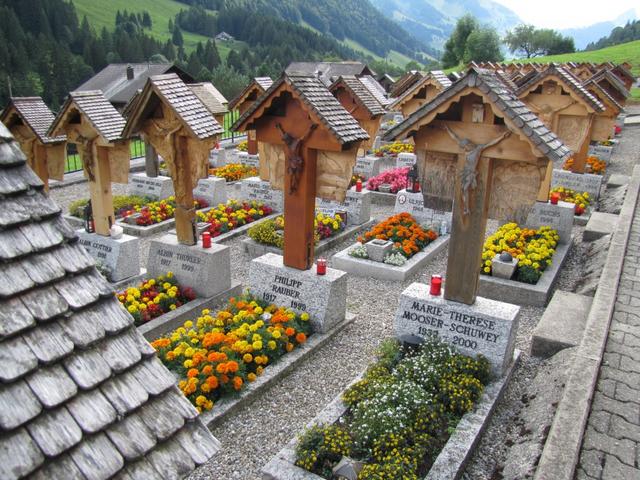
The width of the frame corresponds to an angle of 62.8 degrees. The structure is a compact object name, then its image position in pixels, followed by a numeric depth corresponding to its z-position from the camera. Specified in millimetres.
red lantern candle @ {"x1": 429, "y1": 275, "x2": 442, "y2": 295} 6391
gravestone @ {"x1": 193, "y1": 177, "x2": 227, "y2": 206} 13414
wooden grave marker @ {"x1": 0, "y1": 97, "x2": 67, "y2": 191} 9086
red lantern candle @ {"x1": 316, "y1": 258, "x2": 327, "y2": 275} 7324
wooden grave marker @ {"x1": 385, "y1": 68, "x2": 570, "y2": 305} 5449
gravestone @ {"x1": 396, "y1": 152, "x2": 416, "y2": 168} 16734
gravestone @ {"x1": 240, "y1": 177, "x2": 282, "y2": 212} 13010
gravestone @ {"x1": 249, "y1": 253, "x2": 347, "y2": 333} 7273
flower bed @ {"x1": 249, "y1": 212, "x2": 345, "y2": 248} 10508
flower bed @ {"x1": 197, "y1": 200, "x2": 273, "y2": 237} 11609
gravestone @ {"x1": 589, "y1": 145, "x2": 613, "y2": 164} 18828
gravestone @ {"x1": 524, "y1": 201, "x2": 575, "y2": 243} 10594
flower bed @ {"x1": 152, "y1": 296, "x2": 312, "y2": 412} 5785
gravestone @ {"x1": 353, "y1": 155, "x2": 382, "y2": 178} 16844
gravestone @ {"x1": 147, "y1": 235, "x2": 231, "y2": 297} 8141
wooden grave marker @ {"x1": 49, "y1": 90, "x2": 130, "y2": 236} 8336
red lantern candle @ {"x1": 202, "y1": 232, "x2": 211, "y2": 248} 8203
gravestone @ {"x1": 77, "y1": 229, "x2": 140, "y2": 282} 8867
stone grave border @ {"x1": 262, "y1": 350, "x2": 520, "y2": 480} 4520
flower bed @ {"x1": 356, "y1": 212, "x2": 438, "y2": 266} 10016
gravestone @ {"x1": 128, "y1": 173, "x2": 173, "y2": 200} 13703
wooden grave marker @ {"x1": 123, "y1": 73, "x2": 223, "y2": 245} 7602
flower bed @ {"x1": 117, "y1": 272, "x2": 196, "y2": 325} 7445
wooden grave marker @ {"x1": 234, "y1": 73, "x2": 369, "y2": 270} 6639
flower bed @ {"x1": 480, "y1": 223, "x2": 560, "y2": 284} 8875
